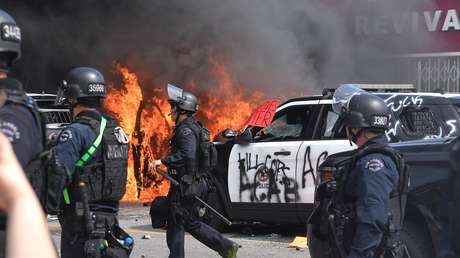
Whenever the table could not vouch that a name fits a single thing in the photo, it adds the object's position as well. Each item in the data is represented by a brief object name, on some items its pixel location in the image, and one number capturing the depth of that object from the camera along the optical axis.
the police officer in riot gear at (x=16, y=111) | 5.73
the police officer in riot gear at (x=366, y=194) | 7.83
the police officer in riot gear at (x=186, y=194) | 13.81
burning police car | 16.92
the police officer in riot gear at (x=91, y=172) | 9.27
